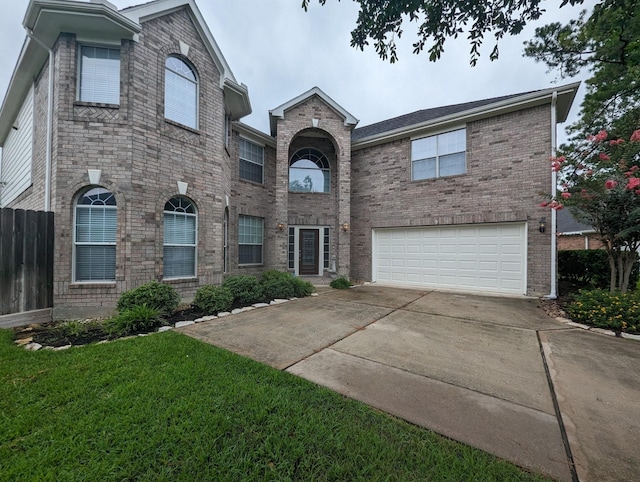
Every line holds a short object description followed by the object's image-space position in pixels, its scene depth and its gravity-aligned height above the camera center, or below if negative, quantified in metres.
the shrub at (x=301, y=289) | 7.70 -1.42
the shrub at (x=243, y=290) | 6.63 -1.28
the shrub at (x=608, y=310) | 4.53 -1.25
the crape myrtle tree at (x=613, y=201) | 5.53 +0.99
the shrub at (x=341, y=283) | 9.15 -1.48
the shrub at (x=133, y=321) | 4.42 -1.44
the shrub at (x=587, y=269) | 7.77 -0.80
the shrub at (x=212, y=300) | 5.77 -1.34
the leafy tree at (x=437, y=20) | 3.14 +2.92
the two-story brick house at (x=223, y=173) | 5.53 +2.11
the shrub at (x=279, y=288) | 7.27 -1.34
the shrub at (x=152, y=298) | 4.98 -1.14
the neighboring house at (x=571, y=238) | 15.56 +0.40
